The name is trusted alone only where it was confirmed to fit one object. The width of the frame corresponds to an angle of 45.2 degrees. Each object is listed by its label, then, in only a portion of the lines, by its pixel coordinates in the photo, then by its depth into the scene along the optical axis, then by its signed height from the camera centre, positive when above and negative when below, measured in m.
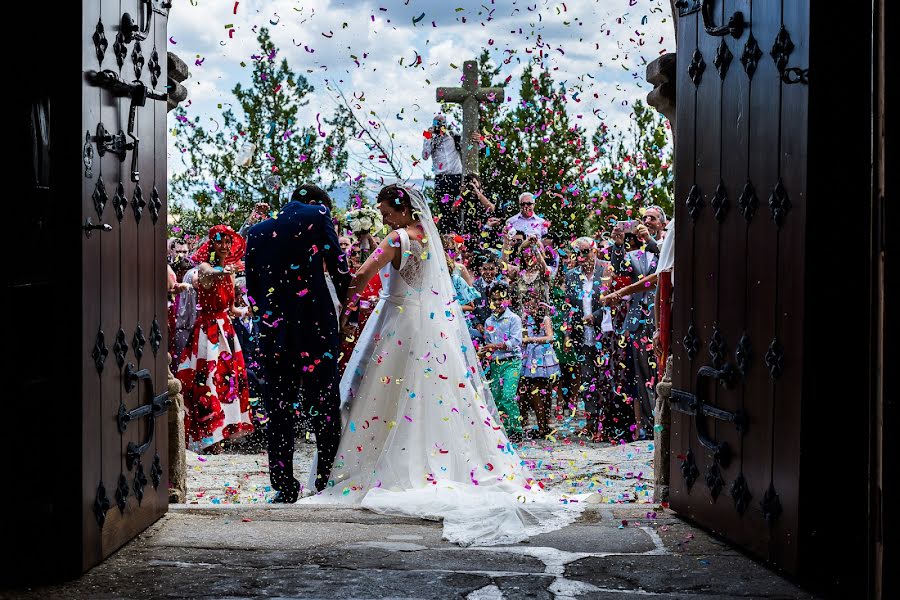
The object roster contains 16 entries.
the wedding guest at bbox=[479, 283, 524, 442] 9.15 -0.62
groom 6.26 -0.19
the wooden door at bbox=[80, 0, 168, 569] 4.01 +0.02
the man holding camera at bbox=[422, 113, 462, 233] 11.73 +1.23
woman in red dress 8.34 -0.63
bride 6.12 -0.68
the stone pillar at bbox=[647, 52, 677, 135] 5.35 +1.00
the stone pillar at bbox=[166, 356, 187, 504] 5.49 -0.86
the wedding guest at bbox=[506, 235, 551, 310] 9.62 +0.10
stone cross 12.41 +2.11
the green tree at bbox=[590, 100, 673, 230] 13.11 +1.40
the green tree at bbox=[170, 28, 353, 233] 16.81 +2.06
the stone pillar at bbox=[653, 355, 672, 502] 5.48 -0.78
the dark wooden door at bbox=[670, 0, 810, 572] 3.83 +0.05
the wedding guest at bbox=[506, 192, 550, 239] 11.21 +0.66
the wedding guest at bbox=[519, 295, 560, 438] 9.44 -0.70
